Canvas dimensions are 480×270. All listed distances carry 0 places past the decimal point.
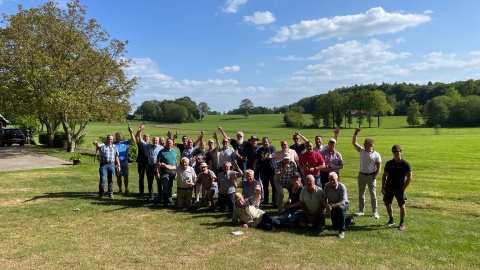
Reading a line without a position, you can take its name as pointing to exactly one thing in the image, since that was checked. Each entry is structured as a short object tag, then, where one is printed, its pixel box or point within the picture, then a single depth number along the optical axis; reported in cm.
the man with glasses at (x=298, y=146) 984
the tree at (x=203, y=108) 13638
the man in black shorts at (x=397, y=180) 744
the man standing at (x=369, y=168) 837
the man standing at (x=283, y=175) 868
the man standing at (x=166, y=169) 963
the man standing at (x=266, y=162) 942
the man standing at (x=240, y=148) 1015
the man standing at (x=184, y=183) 937
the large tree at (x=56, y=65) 2353
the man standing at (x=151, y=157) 1033
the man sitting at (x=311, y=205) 751
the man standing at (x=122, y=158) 1120
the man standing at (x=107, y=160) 1045
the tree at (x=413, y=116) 8325
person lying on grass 766
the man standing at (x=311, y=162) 866
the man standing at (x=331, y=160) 899
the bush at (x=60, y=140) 3123
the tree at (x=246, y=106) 13288
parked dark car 3073
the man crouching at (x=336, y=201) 724
